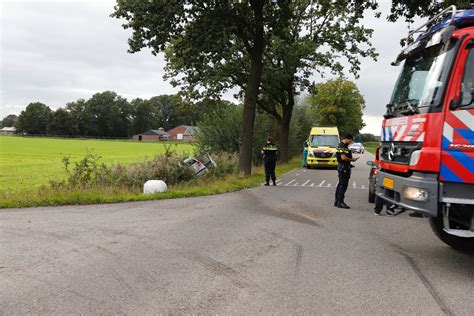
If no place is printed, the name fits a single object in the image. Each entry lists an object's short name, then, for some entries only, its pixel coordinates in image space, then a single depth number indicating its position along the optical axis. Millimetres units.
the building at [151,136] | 124200
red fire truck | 4875
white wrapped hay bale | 11789
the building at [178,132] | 130625
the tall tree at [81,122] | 115812
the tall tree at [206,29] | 13992
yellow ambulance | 25422
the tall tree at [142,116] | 132750
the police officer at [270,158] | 14898
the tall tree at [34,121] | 114438
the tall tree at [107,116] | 123250
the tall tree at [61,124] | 113188
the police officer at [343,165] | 10447
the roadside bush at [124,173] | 12100
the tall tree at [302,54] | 24203
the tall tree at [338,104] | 66750
